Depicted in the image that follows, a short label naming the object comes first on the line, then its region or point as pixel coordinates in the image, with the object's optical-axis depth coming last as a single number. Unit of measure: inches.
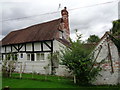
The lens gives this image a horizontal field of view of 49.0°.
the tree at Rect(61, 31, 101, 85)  344.8
